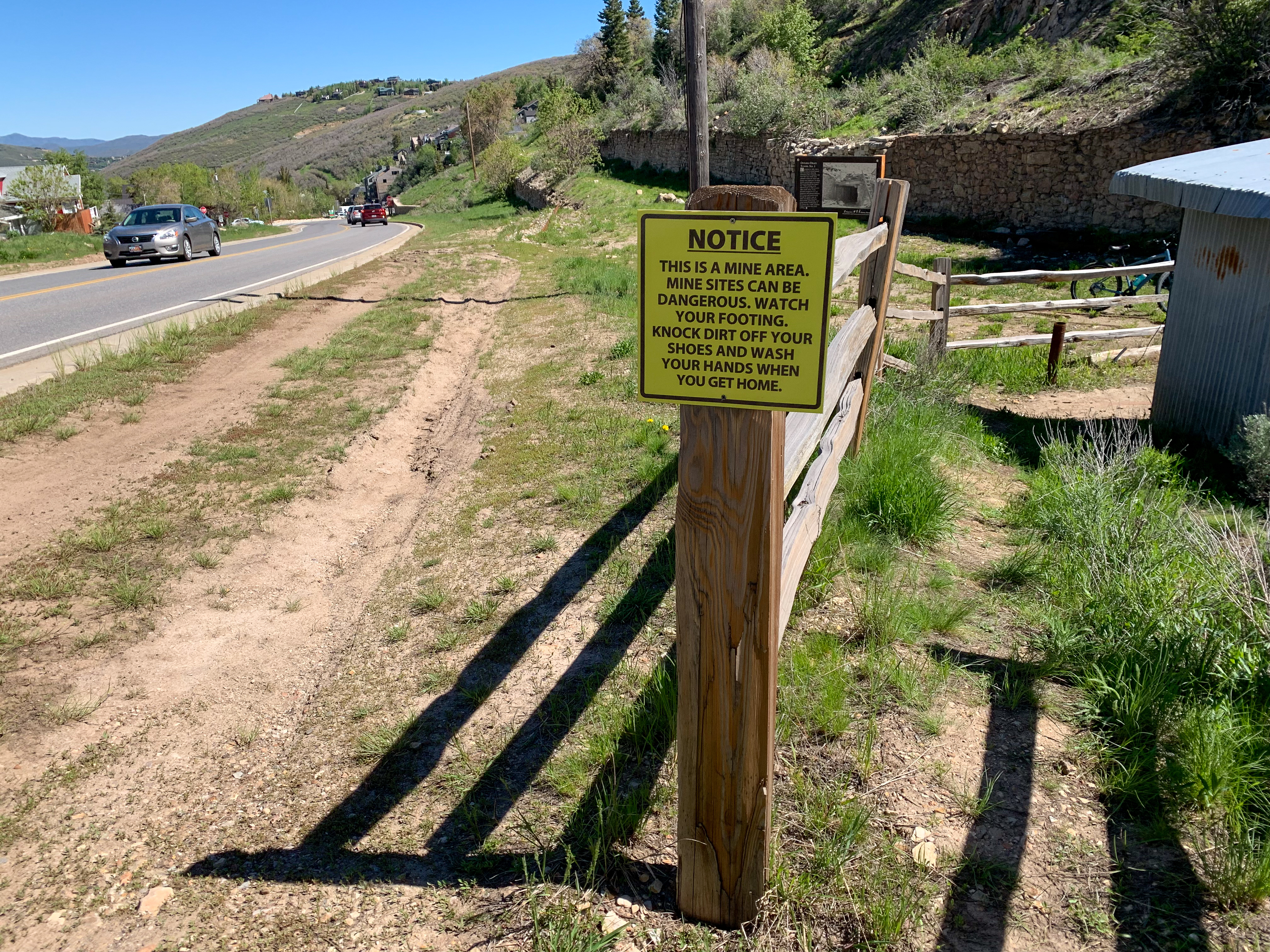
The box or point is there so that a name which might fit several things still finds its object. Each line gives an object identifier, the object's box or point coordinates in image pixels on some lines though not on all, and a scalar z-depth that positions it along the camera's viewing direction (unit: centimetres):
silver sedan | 2131
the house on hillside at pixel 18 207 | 5538
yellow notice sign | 191
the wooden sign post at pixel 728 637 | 207
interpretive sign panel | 647
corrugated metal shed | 561
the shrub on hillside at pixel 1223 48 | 1317
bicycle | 1038
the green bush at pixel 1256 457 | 523
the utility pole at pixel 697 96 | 940
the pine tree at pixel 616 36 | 6694
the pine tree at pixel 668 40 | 5425
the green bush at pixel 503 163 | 5175
